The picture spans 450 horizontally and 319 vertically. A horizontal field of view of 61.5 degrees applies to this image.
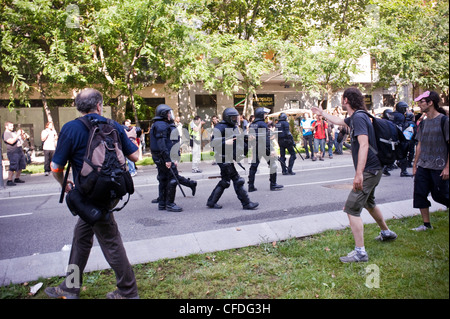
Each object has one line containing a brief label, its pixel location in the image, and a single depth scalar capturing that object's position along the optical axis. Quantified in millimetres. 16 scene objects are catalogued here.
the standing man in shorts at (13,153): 10922
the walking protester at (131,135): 11383
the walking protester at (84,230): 3133
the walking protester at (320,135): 14969
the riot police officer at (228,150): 6711
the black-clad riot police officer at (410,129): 9969
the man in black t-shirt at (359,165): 3969
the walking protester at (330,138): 16038
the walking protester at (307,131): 15086
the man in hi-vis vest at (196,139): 12828
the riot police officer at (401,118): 9736
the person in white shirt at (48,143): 12727
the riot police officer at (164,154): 6844
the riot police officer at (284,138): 11234
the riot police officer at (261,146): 8844
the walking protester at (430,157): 4496
